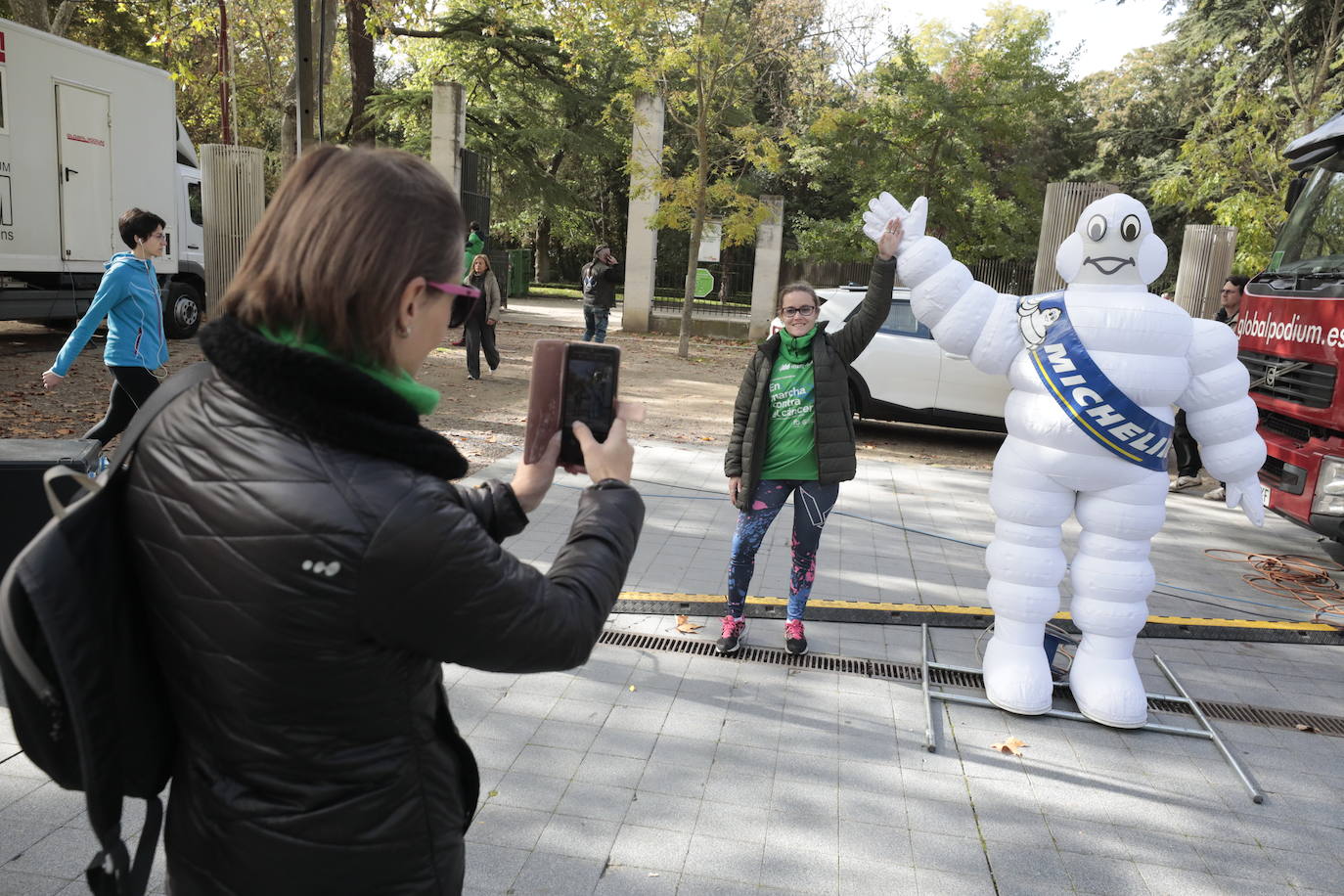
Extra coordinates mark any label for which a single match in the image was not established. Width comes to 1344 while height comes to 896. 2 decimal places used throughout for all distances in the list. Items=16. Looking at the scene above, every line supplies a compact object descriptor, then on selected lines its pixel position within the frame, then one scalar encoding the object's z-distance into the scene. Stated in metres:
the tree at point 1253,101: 13.20
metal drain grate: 4.57
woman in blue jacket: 6.64
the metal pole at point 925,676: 4.07
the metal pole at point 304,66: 7.60
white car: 10.71
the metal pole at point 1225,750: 3.81
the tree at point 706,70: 16.39
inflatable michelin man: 4.12
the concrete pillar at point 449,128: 19.75
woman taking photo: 1.28
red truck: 6.36
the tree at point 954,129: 23.34
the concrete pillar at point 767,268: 21.88
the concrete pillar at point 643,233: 20.33
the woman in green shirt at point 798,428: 4.79
